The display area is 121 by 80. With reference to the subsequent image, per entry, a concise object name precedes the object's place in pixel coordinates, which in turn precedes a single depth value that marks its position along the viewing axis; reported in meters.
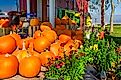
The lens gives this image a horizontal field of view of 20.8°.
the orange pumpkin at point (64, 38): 5.32
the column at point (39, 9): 10.01
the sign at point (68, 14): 9.84
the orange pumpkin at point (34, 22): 6.51
